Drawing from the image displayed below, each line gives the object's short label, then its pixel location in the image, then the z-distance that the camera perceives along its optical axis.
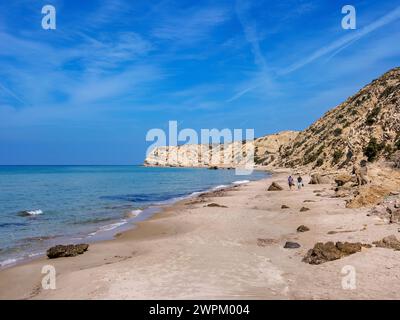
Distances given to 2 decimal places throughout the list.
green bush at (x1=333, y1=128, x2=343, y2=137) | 68.07
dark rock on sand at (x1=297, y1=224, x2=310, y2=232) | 16.58
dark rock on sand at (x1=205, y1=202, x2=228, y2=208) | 27.87
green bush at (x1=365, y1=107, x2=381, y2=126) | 50.50
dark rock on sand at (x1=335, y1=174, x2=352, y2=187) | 29.22
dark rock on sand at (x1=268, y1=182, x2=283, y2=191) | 37.43
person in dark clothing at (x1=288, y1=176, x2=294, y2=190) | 36.47
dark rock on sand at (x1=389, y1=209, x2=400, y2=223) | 15.35
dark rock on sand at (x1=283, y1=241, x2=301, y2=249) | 13.70
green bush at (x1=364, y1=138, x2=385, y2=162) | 41.37
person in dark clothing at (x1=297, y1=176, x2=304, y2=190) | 35.70
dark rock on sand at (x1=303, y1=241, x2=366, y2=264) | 11.34
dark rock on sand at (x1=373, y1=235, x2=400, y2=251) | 11.74
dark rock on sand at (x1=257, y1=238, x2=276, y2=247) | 14.75
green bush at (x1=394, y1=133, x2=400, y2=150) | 38.31
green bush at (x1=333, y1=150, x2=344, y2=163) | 54.25
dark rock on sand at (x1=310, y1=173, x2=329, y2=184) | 39.94
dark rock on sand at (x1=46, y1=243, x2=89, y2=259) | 14.35
